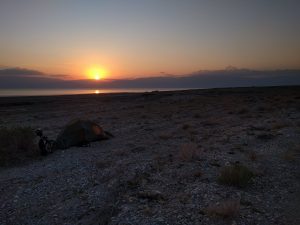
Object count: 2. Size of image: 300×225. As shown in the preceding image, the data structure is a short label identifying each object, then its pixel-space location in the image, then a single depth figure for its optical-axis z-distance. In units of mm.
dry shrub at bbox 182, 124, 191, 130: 16647
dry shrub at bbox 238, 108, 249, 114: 22821
